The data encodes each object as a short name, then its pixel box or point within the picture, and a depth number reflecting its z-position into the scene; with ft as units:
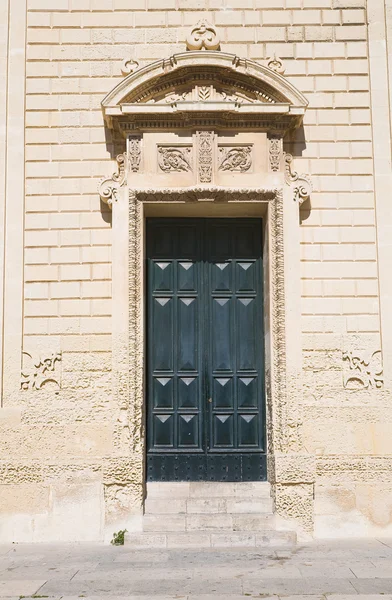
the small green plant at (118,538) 26.91
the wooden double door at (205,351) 29.89
